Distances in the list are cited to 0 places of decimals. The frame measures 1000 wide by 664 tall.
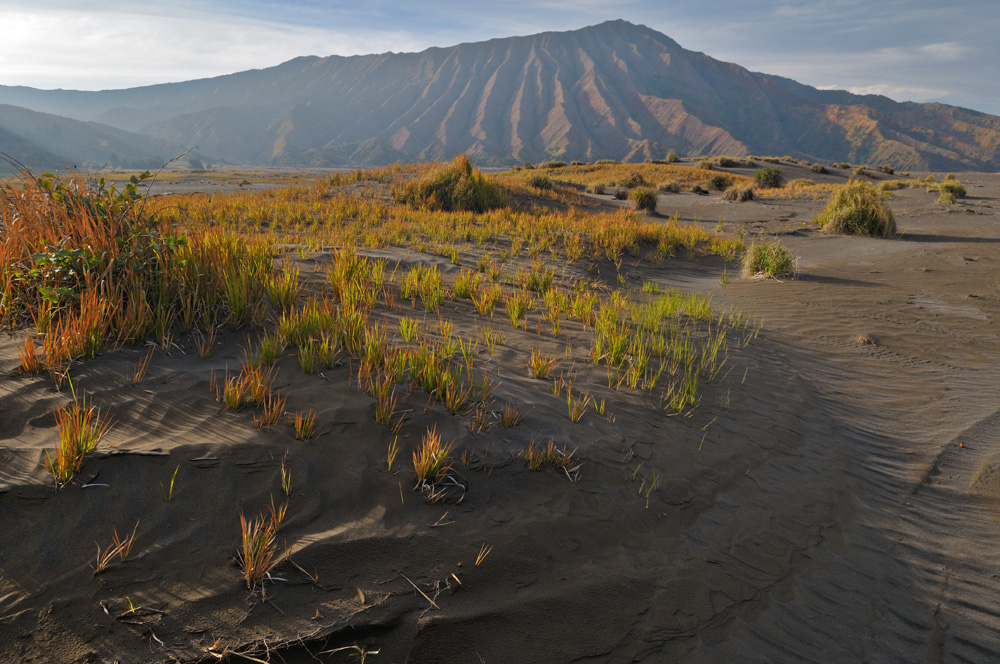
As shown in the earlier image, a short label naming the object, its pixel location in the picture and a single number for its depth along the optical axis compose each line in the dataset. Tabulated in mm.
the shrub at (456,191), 14320
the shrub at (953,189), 20139
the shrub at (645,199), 18781
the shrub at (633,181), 27766
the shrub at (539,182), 20969
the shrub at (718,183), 27641
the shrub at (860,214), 12492
